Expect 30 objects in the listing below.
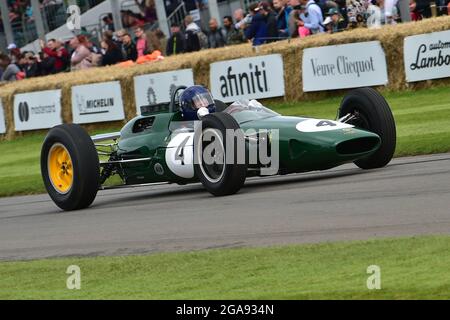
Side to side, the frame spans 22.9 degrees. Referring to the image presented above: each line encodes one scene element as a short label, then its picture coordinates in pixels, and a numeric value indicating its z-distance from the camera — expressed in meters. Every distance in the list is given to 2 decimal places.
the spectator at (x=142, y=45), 25.06
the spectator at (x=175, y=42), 24.98
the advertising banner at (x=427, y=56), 18.94
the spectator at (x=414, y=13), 21.58
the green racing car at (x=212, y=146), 11.48
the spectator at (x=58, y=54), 28.81
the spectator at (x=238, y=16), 25.06
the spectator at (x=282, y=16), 23.22
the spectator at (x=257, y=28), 22.75
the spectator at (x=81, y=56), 27.36
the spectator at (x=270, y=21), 22.70
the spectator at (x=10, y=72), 29.59
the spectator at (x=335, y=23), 21.77
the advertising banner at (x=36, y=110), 25.73
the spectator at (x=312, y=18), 21.92
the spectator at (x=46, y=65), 28.77
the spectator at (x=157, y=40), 25.36
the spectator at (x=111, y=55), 26.27
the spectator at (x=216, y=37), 24.62
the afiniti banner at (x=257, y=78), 21.81
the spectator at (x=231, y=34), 24.55
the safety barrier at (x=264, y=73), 19.72
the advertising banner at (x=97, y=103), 24.41
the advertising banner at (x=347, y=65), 20.08
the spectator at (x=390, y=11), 21.59
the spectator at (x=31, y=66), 29.05
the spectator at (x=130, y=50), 25.60
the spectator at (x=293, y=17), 22.38
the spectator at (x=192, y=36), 24.81
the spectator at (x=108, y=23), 30.26
